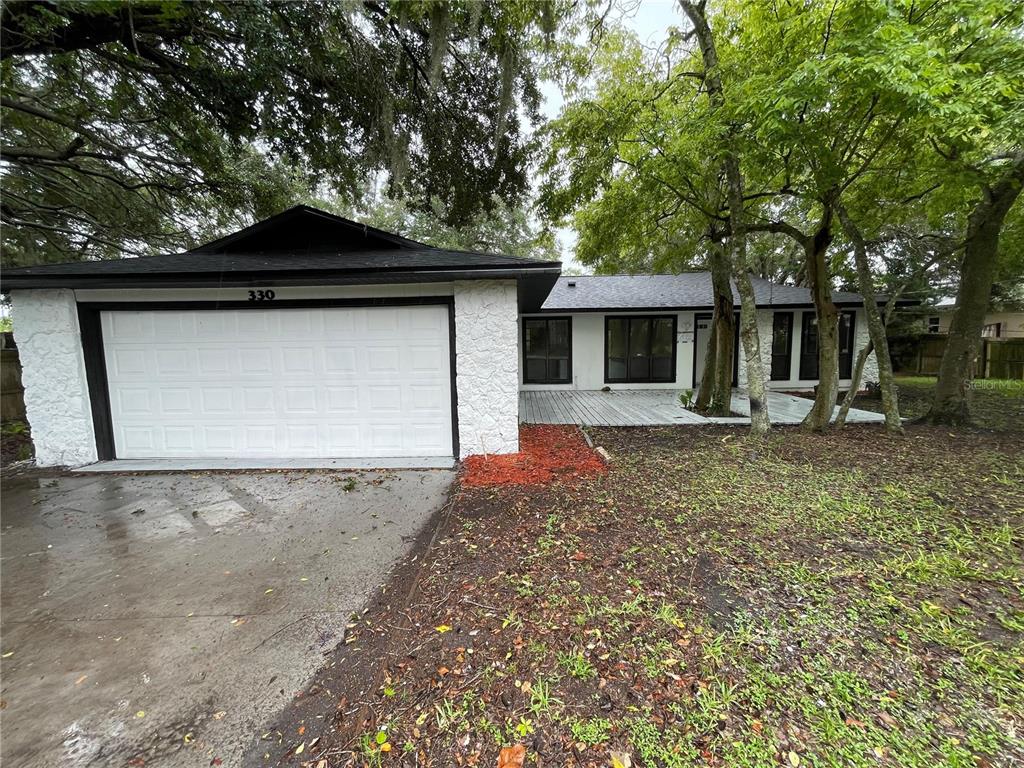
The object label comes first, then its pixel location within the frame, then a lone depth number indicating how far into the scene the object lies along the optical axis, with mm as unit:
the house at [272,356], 4945
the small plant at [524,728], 1568
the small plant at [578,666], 1835
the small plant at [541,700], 1667
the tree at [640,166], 5242
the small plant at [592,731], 1534
